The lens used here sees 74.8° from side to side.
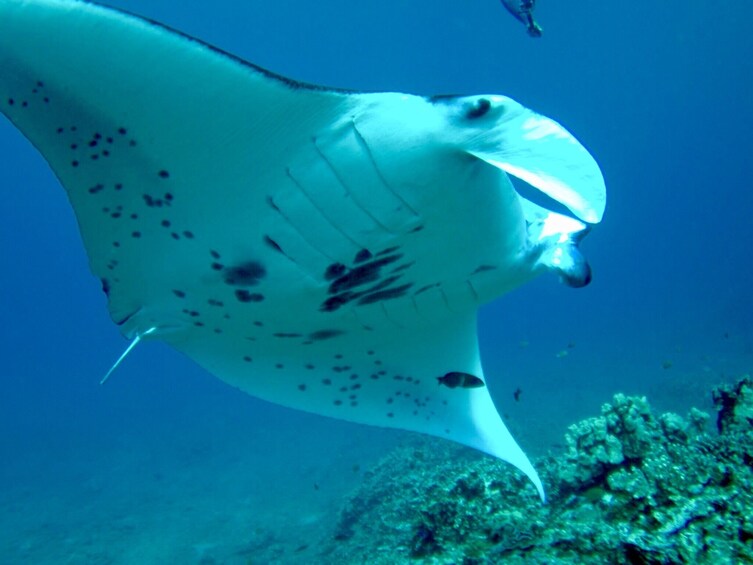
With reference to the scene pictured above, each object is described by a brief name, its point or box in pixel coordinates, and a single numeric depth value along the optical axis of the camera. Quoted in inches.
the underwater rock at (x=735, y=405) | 121.0
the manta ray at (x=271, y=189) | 64.4
